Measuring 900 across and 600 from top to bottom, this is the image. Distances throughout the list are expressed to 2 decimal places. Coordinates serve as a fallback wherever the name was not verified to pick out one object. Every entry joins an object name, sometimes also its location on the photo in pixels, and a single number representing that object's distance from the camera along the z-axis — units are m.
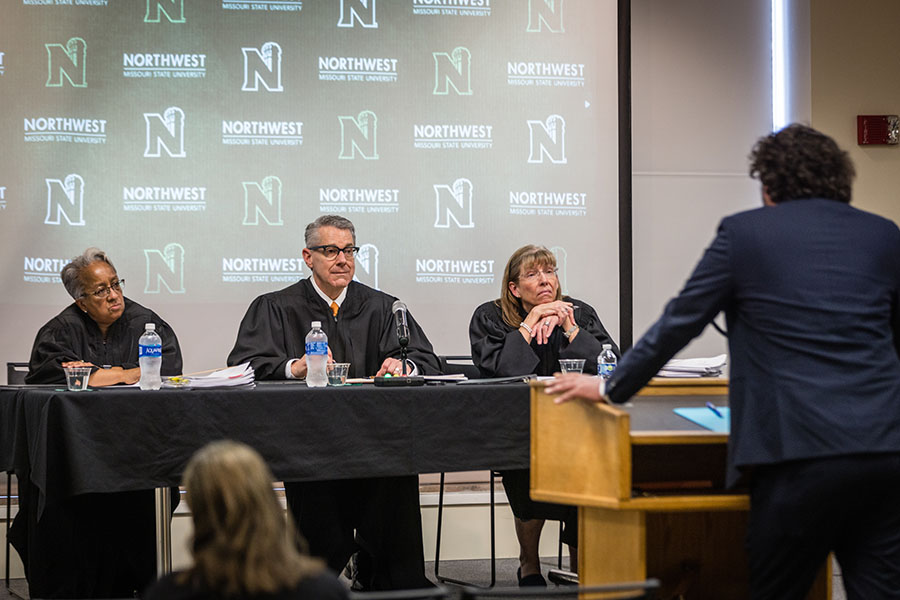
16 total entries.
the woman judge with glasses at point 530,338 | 8.58
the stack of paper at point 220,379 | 6.89
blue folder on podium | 4.91
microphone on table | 7.68
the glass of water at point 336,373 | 7.23
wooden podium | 4.77
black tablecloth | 6.47
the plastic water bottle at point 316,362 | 7.35
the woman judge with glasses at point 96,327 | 8.68
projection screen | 10.73
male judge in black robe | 7.94
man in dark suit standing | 4.14
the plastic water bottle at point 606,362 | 7.86
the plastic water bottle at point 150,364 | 6.96
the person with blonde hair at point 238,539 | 3.25
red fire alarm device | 12.13
